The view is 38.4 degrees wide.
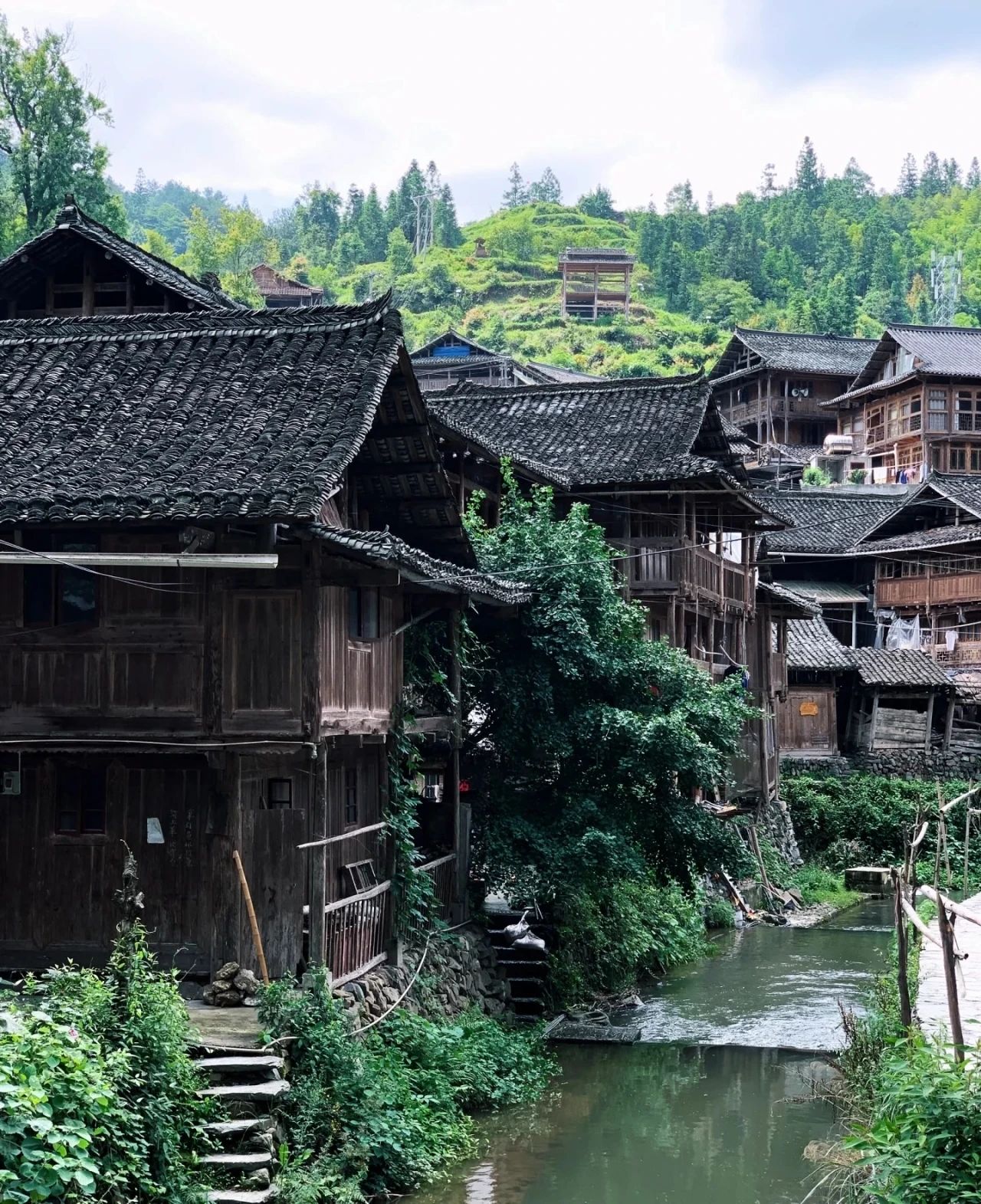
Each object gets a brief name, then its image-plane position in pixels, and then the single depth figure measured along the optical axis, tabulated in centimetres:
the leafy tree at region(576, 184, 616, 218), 15100
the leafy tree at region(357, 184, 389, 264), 12550
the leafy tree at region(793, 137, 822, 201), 14488
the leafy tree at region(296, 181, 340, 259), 13788
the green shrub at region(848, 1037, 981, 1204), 906
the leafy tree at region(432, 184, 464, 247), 12619
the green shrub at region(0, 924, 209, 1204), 1002
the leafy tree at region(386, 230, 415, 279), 11512
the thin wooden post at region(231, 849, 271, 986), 1530
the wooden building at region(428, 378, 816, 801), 2905
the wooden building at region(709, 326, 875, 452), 6825
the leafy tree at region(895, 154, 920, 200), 15562
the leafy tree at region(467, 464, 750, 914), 2156
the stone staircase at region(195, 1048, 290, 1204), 1230
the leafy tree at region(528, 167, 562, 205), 17062
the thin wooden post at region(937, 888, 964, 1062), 992
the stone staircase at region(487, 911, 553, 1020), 2111
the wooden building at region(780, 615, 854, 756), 4341
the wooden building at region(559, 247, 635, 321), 10125
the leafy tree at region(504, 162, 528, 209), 17012
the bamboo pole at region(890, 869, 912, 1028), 1240
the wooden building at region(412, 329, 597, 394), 6575
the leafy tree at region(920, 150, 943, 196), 15412
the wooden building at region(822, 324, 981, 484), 5884
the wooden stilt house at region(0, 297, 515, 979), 1525
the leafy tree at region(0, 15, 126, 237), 4359
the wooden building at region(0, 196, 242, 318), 2655
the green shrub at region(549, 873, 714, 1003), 2192
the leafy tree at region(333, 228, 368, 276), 12181
